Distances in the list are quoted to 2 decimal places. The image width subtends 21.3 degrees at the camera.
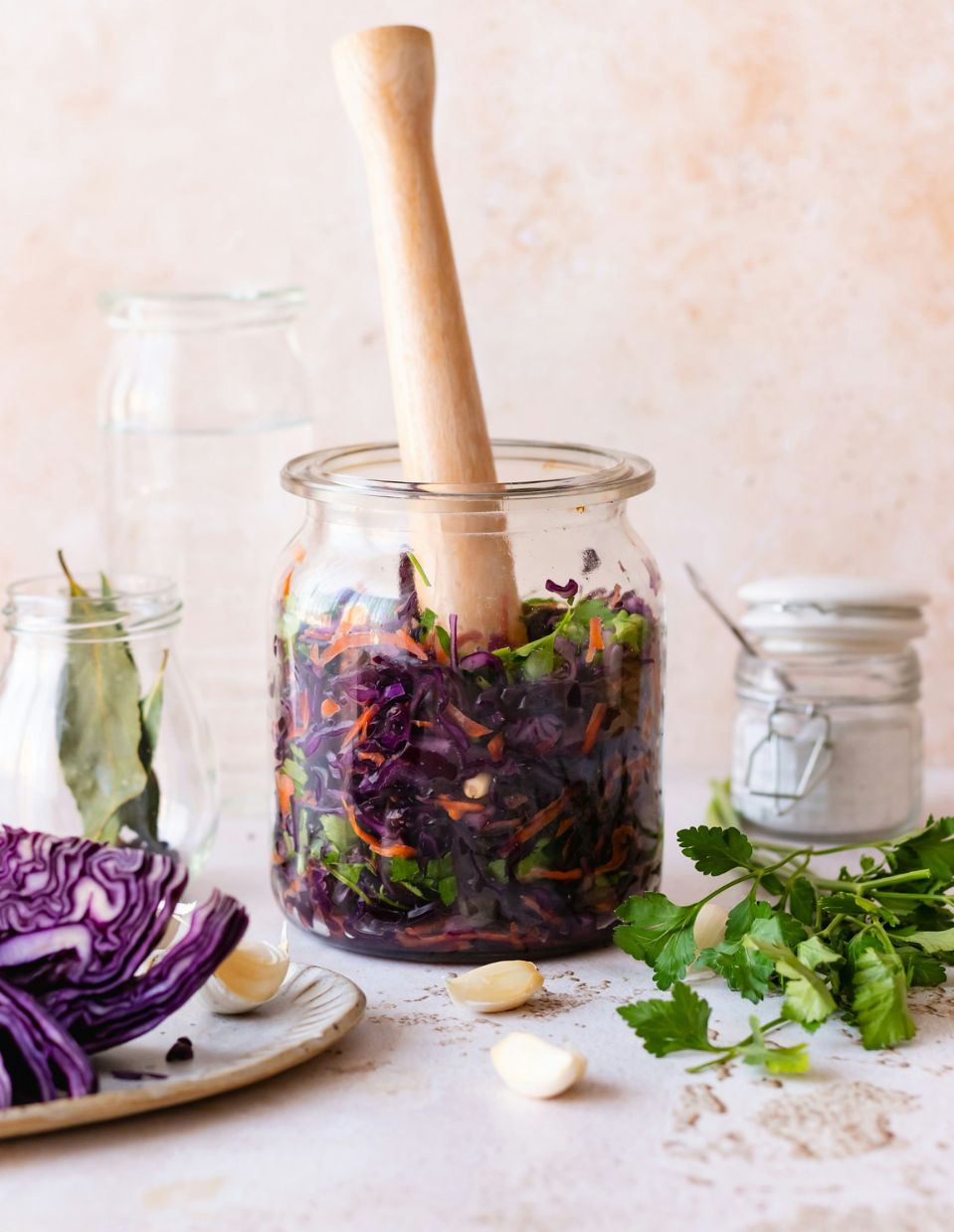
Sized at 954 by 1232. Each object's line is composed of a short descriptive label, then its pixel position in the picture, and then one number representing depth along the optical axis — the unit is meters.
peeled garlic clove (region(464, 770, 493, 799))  0.72
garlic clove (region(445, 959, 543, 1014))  0.70
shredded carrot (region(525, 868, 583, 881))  0.72
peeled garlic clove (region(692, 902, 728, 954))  0.75
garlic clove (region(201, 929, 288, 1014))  0.68
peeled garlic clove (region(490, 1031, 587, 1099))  0.65
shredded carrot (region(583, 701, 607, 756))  0.73
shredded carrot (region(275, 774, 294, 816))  0.75
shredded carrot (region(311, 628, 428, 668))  0.72
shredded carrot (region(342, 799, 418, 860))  0.72
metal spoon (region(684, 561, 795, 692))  0.87
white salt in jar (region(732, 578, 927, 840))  0.86
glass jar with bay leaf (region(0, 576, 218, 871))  0.78
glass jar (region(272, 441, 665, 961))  0.72
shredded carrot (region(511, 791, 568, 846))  0.72
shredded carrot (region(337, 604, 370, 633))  0.73
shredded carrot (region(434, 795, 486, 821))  0.72
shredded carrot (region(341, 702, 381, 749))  0.72
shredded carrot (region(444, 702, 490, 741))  0.72
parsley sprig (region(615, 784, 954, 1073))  0.67
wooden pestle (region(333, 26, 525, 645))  0.74
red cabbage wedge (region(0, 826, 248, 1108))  0.65
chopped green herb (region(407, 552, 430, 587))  0.73
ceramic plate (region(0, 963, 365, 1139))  0.63
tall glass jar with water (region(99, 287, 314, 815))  0.91
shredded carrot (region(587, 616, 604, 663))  0.73
